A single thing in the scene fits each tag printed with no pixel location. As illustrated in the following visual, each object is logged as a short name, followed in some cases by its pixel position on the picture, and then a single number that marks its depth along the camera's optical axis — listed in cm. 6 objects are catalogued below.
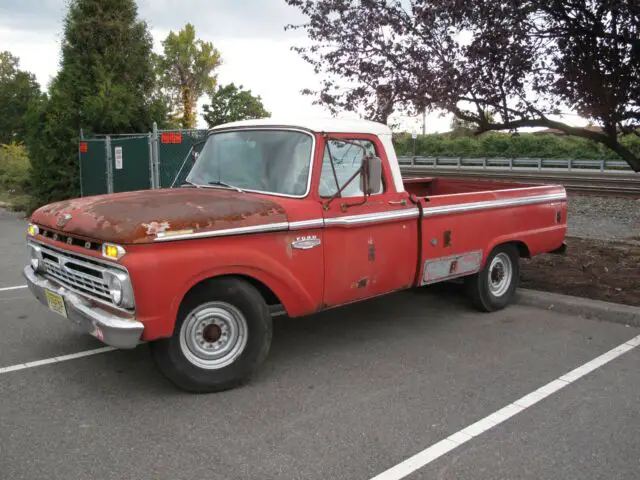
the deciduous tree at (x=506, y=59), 652
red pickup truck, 393
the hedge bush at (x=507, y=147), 3850
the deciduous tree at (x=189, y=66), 5828
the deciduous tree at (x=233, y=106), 3447
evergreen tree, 1584
